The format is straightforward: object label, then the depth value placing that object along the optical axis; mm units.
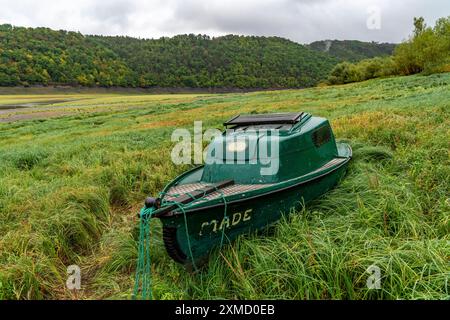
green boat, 4562
